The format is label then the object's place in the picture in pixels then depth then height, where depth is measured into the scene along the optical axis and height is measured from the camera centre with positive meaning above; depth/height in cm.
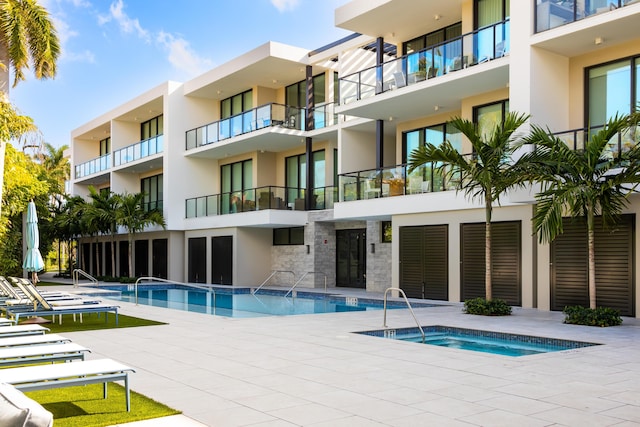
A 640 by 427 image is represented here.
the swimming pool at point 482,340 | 1059 -197
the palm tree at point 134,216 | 3030 +64
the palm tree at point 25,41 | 1981 +598
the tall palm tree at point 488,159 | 1384 +158
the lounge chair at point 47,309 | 1222 -154
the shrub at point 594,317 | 1255 -171
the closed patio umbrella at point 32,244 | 1636 -37
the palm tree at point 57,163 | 5077 +531
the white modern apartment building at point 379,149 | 1511 +308
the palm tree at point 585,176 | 1240 +108
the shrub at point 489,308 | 1451 -176
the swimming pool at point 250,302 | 1714 -224
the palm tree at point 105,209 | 3156 +101
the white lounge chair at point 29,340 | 746 -130
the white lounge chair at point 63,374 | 554 -128
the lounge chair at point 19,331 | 857 -136
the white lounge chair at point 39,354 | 673 -131
